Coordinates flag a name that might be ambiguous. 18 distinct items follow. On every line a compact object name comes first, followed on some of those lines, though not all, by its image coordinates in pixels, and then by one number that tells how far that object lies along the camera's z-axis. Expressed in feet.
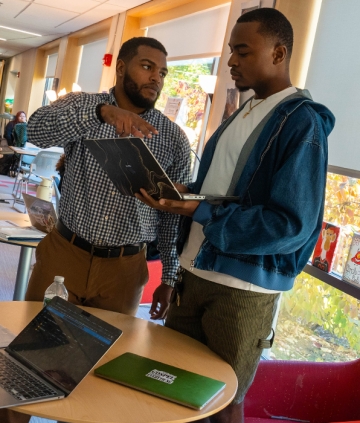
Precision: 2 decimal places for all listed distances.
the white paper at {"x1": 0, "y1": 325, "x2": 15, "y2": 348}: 4.94
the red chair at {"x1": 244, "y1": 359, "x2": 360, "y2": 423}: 7.00
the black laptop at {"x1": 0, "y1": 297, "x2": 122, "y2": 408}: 4.23
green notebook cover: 4.47
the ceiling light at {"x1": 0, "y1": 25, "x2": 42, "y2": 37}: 42.41
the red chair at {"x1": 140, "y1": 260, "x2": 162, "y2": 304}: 12.33
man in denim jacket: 5.14
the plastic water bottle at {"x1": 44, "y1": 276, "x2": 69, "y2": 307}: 6.32
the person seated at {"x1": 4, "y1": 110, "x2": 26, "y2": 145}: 42.24
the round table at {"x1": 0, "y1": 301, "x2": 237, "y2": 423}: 4.05
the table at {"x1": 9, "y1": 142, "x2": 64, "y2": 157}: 32.86
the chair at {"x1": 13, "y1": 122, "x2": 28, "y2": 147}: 36.99
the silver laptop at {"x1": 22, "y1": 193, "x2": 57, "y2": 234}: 10.11
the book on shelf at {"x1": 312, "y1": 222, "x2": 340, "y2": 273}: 11.43
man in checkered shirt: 6.98
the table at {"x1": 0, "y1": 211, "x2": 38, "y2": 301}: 10.93
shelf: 10.36
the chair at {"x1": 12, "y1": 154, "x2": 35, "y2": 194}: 34.75
